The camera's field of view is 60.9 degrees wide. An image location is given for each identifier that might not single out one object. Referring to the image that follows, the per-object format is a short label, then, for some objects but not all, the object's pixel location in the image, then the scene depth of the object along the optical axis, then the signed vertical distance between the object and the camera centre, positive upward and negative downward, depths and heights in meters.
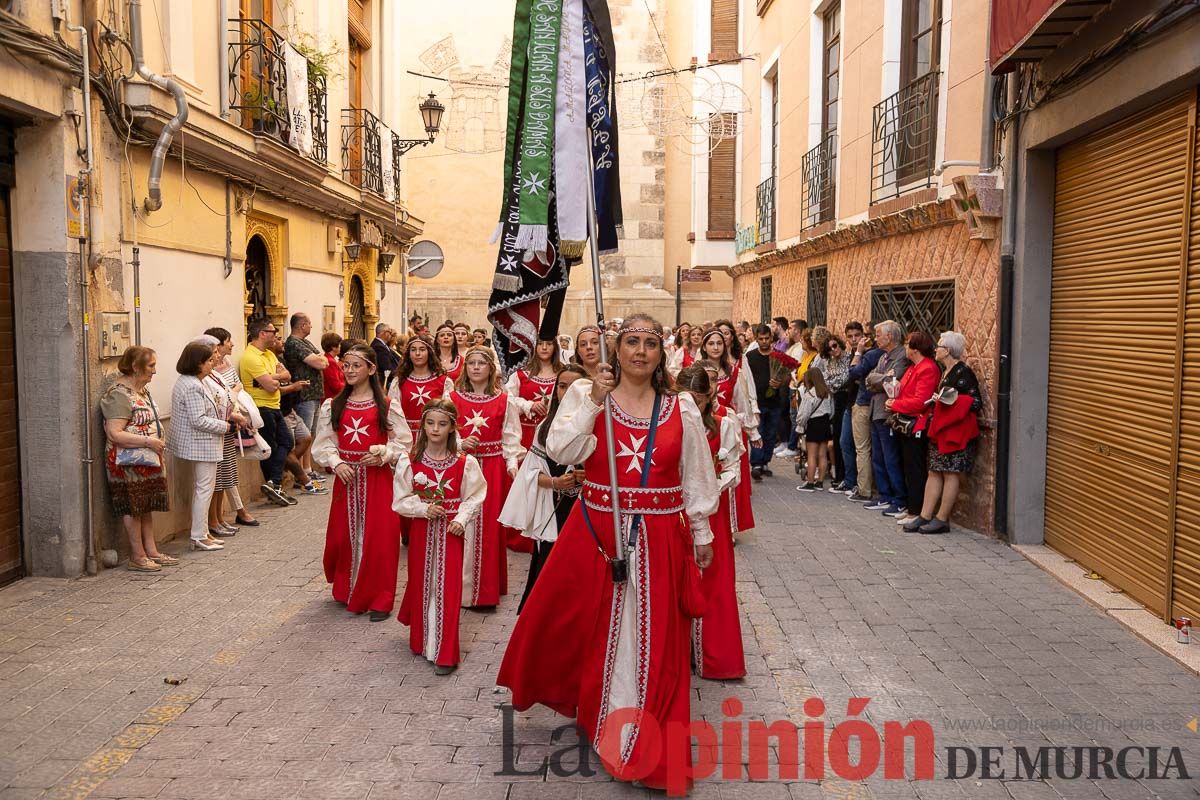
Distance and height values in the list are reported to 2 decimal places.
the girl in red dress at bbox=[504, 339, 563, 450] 8.09 -0.45
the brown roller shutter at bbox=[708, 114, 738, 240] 23.03 +3.24
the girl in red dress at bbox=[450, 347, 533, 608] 6.85 -0.85
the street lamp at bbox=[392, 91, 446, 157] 15.73 +3.37
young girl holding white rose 5.71 -1.10
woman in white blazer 8.38 -0.82
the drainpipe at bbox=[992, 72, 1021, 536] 8.50 +0.27
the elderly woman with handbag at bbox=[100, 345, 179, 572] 7.49 -0.91
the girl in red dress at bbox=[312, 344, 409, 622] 6.71 -0.98
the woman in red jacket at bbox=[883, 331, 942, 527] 9.15 -0.67
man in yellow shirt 10.35 -0.62
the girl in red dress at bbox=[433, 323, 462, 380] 9.92 -0.18
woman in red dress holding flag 4.33 -0.99
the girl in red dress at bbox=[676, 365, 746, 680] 5.57 -1.47
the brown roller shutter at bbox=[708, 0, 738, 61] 22.44 +6.68
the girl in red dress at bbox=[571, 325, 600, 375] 8.44 -0.14
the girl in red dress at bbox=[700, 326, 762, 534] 8.71 -0.52
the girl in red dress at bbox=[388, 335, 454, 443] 8.34 -0.43
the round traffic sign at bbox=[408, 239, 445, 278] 16.31 +1.16
